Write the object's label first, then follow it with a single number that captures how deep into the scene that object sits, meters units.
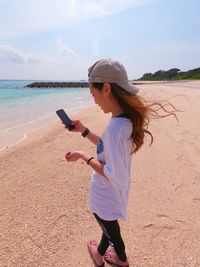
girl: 1.26
